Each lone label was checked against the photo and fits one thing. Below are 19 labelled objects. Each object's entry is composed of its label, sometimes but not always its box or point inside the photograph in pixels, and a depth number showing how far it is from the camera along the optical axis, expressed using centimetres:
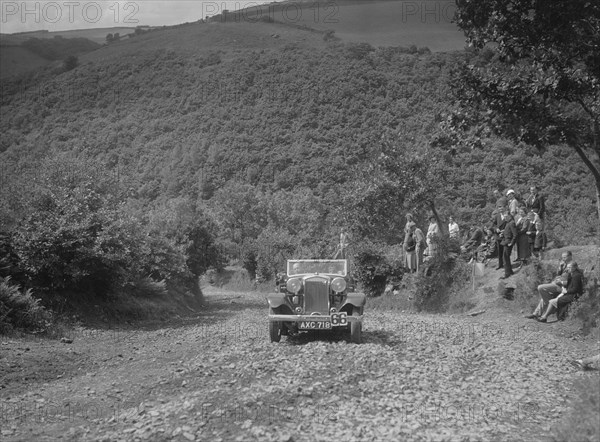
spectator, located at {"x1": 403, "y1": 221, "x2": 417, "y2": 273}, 2176
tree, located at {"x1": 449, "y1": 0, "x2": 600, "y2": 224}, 1284
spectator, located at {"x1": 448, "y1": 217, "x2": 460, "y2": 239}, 2246
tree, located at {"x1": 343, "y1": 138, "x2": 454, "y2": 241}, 2400
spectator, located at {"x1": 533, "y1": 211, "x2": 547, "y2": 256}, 1834
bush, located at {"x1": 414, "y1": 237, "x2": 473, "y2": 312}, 2000
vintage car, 1187
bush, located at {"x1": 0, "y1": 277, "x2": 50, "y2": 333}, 1406
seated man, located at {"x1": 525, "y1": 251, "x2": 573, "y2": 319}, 1463
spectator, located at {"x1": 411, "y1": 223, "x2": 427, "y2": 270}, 2120
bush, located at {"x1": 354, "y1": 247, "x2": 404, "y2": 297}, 2389
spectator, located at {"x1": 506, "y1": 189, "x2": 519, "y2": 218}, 1983
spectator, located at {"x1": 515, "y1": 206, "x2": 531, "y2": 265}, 1822
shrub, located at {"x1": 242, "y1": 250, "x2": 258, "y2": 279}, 4594
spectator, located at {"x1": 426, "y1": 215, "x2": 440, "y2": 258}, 2117
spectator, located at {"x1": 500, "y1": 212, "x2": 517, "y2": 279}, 1792
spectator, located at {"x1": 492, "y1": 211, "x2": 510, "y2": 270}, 1888
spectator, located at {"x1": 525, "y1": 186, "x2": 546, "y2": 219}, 1930
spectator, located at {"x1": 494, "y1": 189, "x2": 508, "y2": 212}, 1927
